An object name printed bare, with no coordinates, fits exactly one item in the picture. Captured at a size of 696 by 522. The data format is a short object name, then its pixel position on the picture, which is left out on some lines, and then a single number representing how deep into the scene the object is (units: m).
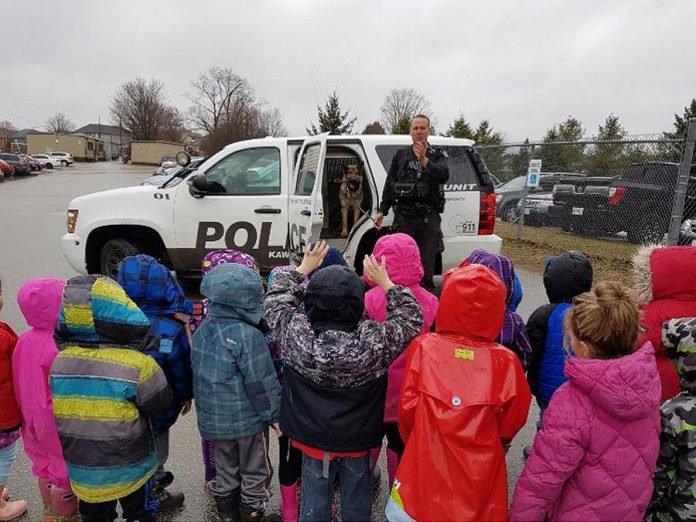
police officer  5.05
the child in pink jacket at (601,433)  1.75
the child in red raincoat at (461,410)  1.80
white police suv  5.99
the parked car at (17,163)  35.78
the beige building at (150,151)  68.75
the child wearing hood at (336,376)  1.95
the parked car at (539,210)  13.09
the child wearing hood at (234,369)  2.32
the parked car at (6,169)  32.03
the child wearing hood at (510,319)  2.64
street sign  10.45
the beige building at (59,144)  82.75
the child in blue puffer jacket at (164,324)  2.52
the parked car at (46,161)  50.80
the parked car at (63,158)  60.47
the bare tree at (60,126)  109.43
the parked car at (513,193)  13.82
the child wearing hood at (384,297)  2.52
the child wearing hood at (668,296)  2.46
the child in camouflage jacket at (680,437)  1.97
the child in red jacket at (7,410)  2.26
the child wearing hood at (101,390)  2.05
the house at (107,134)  111.88
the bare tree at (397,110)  65.38
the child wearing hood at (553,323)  2.71
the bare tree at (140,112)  84.75
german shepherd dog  6.98
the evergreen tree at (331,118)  31.03
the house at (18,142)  85.20
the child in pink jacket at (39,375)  2.24
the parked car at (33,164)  39.25
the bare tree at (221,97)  80.12
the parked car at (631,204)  9.97
